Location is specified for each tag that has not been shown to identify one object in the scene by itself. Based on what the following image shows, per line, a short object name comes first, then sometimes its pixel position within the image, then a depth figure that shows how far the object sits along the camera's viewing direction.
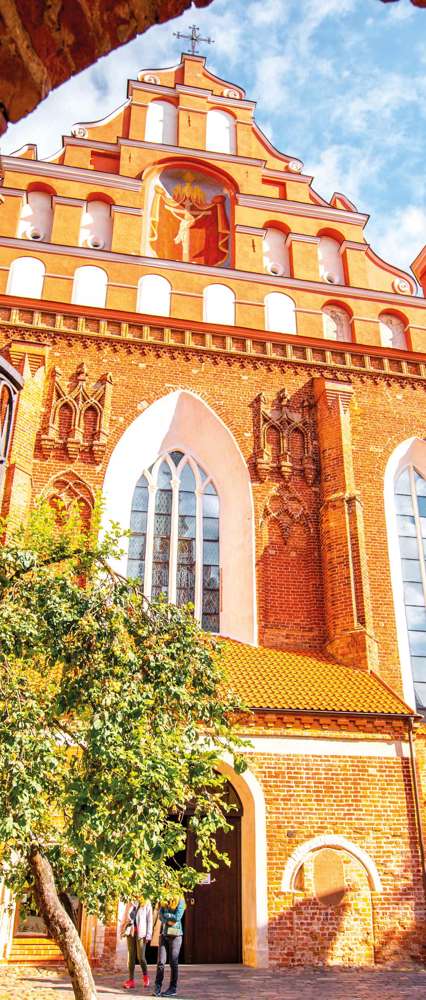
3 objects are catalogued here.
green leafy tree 5.59
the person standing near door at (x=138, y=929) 8.30
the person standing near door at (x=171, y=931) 7.72
